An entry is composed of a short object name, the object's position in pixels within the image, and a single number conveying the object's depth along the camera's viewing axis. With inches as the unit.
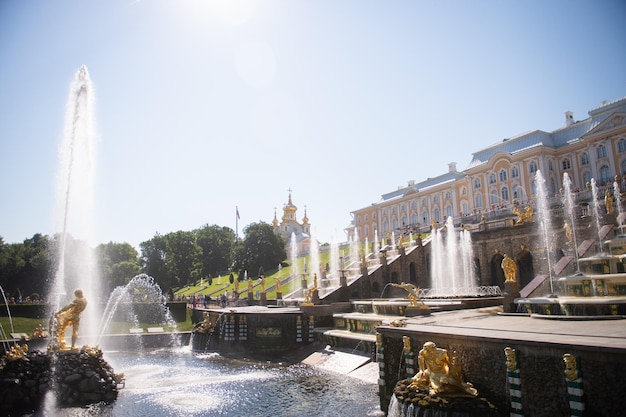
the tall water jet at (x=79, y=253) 672.5
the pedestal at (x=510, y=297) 610.5
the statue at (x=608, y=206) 874.1
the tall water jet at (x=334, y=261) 1815.5
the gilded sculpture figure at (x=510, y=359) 334.3
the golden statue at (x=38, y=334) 769.6
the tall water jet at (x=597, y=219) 793.2
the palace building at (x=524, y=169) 1777.8
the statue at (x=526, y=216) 1071.0
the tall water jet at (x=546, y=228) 994.5
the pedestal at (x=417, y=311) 644.7
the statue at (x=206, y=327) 1091.3
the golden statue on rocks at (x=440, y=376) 348.5
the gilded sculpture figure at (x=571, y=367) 294.5
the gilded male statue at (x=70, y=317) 584.7
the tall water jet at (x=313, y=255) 1784.9
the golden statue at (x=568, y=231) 885.8
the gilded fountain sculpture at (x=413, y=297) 637.4
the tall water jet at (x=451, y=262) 1179.3
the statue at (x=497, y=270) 1120.8
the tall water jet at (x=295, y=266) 2125.5
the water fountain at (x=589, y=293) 458.3
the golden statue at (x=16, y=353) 547.2
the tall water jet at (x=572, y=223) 904.9
